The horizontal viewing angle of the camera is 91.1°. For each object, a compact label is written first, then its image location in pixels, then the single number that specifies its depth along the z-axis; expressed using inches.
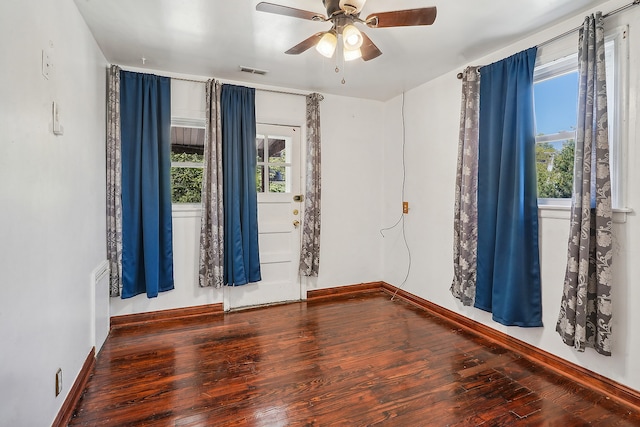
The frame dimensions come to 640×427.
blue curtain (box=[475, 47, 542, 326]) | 96.0
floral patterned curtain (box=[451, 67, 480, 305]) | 113.1
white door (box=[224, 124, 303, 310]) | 143.8
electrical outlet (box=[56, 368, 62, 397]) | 65.7
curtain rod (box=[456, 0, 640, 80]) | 74.8
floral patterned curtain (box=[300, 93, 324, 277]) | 146.3
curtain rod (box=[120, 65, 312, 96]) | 127.2
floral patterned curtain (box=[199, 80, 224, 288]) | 126.5
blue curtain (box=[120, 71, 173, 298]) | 117.6
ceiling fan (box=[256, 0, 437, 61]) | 67.9
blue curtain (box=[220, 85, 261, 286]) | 131.2
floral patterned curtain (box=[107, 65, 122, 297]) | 112.6
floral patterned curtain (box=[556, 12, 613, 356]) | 77.2
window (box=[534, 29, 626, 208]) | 91.7
